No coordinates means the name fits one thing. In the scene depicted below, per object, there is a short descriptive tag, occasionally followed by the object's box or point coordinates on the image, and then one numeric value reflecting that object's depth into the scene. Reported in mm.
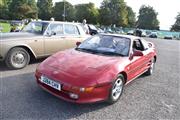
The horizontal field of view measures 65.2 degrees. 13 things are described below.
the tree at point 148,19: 53967
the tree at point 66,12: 52738
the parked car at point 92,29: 15318
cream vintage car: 4125
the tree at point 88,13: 48587
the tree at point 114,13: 47820
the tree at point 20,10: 46803
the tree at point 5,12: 46803
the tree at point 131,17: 54264
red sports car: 2467
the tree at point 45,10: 53628
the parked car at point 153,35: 28700
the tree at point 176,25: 54938
